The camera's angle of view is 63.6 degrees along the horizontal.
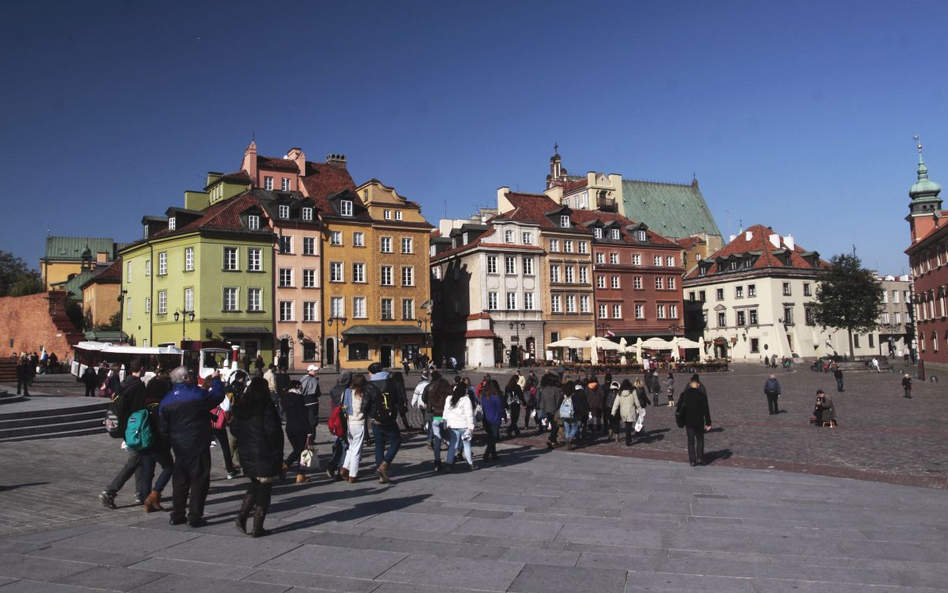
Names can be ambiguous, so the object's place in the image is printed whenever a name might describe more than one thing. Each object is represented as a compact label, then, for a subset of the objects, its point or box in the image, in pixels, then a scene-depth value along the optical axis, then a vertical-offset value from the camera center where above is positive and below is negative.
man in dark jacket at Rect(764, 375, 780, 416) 24.50 -1.57
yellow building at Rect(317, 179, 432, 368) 57.75 +6.00
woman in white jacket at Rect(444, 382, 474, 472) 13.95 -1.29
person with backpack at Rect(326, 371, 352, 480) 12.48 -1.39
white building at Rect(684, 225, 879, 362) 74.94 +4.19
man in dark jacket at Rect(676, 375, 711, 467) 14.52 -1.33
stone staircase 17.36 -1.41
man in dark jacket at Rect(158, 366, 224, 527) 8.70 -0.92
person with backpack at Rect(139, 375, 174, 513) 9.56 -1.21
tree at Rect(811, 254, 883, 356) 60.53 +3.51
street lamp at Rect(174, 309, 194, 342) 53.16 +3.01
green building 53.44 +5.73
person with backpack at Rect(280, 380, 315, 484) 12.31 -1.03
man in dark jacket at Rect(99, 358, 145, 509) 9.91 -0.64
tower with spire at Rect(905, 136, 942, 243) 66.12 +11.61
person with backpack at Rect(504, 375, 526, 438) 19.92 -1.34
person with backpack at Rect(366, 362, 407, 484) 12.09 -1.13
